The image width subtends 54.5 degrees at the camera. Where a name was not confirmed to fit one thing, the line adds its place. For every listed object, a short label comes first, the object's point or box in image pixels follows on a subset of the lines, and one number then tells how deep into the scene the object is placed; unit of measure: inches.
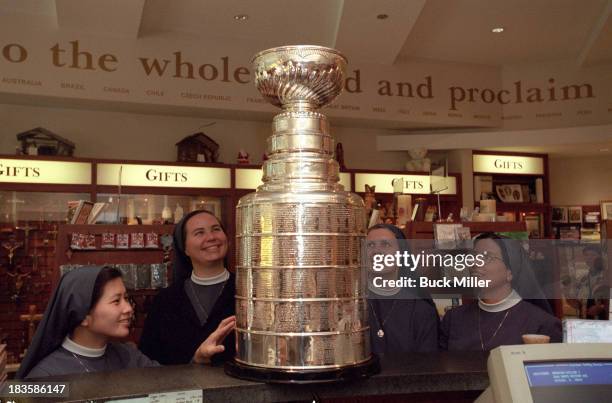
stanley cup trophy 39.2
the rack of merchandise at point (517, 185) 292.5
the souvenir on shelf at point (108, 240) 152.3
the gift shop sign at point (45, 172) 221.9
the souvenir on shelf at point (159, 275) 153.8
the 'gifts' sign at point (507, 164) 291.9
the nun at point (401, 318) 77.7
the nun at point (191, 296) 86.6
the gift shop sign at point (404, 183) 275.3
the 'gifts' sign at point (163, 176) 236.7
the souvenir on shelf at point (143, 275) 153.3
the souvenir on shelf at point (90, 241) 150.1
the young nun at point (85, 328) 67.1
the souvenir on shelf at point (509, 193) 299.9
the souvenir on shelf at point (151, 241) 154.9
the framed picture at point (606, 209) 319.9
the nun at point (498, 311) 80.6
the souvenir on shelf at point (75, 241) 149.3
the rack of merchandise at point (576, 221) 319.0
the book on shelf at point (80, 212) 155.7
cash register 31.7
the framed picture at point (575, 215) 323.3
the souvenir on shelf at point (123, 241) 153.5
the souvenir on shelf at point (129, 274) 151.9
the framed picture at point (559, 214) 325.7
